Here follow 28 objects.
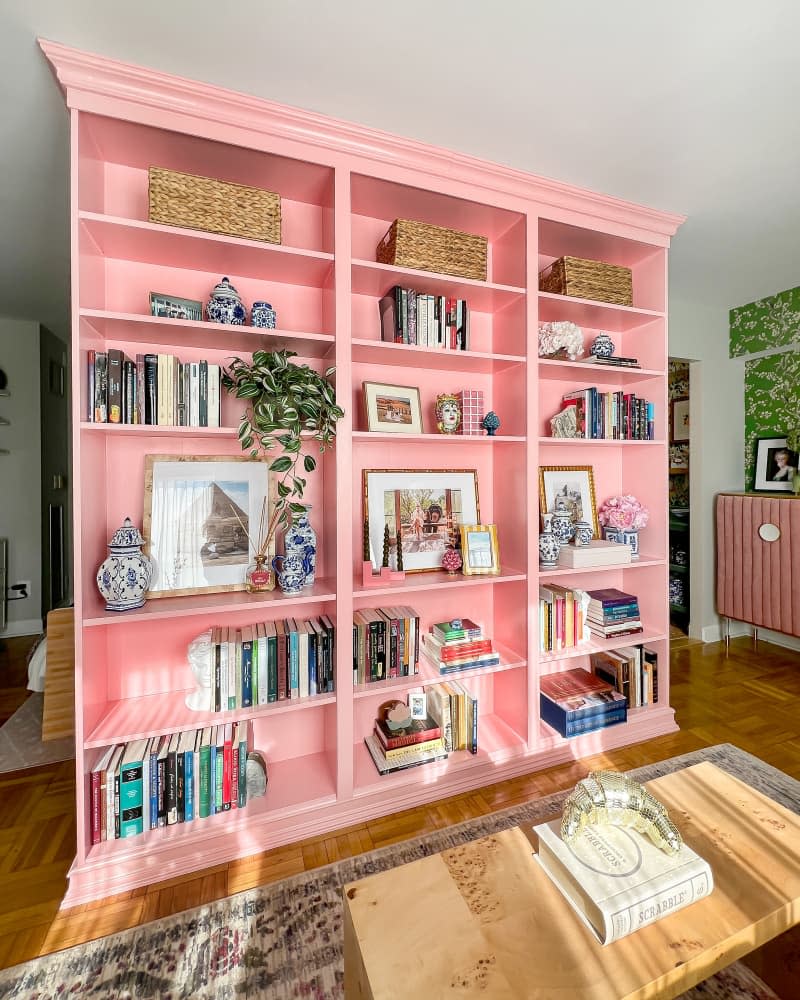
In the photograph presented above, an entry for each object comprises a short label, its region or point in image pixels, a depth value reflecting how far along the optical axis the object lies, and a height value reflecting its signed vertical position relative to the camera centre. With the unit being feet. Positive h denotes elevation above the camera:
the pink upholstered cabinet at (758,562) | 10.21 -1.48
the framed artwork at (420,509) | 6.73 -0.13
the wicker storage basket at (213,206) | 5.16 +3.39
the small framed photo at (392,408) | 6.34 +1.31
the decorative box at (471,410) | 6.80 +1.33
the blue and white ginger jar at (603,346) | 7.59 +2.50
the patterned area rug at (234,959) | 3.98 -4.16
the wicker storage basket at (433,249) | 6.09 +3.41
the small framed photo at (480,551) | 6.74 -0.73
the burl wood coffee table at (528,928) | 2.82 -2.88
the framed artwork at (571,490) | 7.92 +0.17
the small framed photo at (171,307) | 5.41 +2.32
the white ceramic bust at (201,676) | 5.47 -2.05
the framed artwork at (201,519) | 5.71 -0.20
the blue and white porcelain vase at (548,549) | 7.22 -0.76
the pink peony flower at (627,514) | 8.05 -0.26
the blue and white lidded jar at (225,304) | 5.46 +2.33
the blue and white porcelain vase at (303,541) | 5.76 -0.50
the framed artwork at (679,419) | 13.42 +2.35
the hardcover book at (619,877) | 3.08 -2.69
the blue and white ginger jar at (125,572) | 5.02 -0.76
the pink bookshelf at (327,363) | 5.02 +1.93
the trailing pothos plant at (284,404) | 5.18 +1.12
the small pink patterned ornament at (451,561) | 6.72 -0.87
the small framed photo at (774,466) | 11.16 +0.80
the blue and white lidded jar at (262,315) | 5.58 +2.25
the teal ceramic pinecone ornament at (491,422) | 6.80 +1.15
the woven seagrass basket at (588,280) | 7.18 +3.49
